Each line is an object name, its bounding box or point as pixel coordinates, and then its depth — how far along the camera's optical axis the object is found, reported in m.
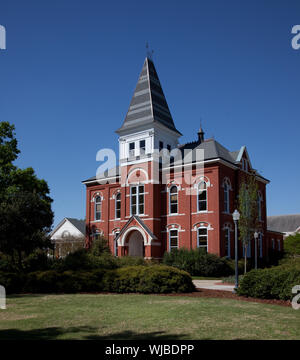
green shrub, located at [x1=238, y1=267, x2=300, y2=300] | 13.28
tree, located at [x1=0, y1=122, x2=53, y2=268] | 25.34
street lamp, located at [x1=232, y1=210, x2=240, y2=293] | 18.39
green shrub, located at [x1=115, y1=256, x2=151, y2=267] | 23.66
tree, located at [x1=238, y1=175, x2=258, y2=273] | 27.86
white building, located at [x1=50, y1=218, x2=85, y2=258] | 55.06
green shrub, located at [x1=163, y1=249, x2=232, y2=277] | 28.73
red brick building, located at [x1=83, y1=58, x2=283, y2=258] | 31.88
